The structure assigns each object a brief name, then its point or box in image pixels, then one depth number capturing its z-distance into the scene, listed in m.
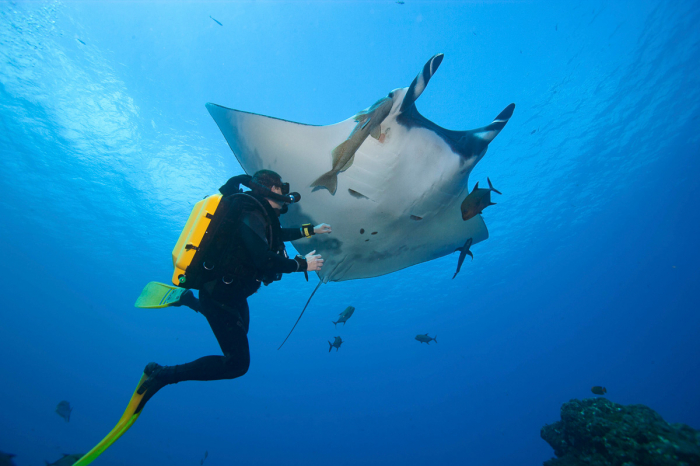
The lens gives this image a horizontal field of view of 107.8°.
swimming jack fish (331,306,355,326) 8.23
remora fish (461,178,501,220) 3.10
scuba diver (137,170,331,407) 1.95
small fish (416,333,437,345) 9.97
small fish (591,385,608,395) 6.37
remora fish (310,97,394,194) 2.42
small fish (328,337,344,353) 8.76
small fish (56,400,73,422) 9.57
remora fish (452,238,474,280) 3.87
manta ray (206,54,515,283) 2.60
